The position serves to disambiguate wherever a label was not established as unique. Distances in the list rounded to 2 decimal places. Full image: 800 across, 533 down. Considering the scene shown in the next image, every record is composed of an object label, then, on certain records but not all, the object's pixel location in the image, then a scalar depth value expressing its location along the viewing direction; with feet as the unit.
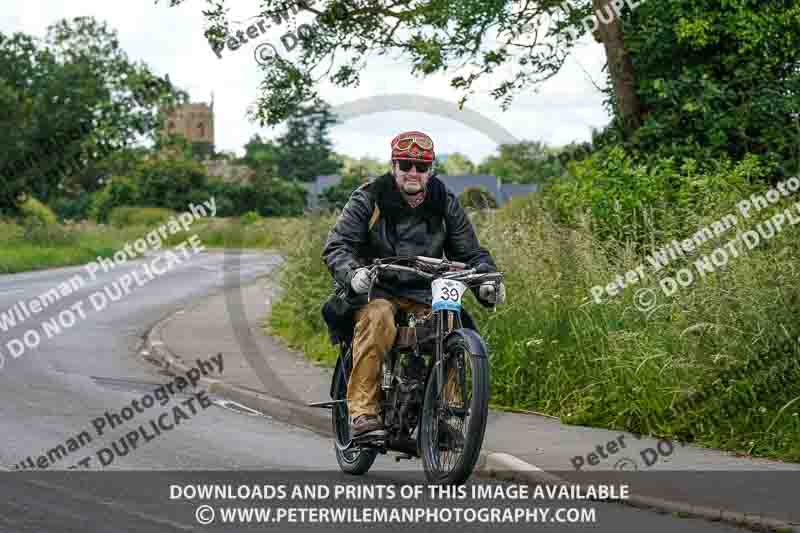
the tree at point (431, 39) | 59.06
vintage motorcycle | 24.67
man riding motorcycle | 26.94
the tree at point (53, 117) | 196.03
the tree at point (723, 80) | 55.88
